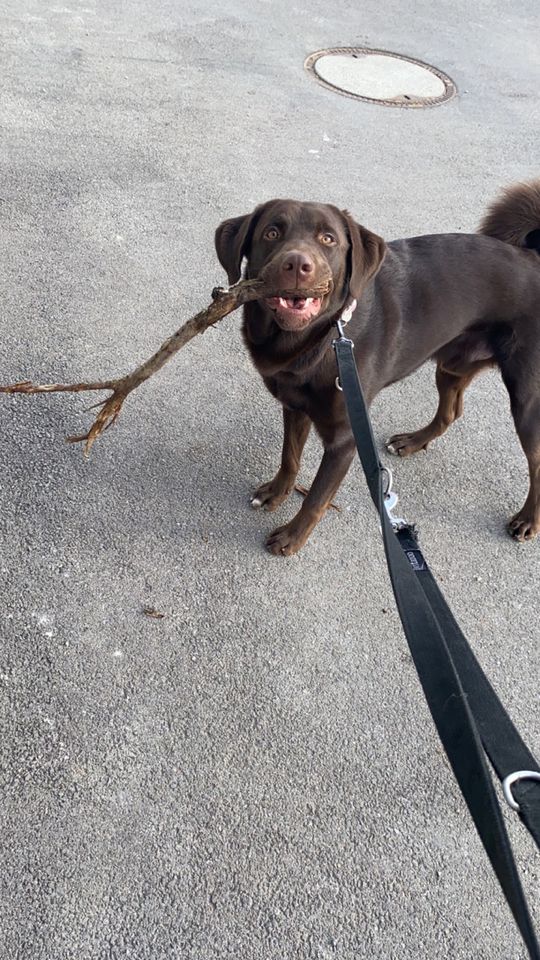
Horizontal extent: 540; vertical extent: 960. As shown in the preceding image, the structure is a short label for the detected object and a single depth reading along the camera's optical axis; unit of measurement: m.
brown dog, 2.24
